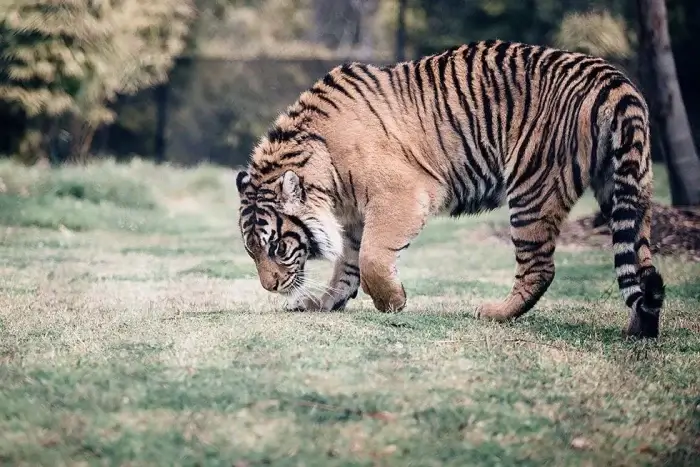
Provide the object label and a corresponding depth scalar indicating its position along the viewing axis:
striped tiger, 10.79
